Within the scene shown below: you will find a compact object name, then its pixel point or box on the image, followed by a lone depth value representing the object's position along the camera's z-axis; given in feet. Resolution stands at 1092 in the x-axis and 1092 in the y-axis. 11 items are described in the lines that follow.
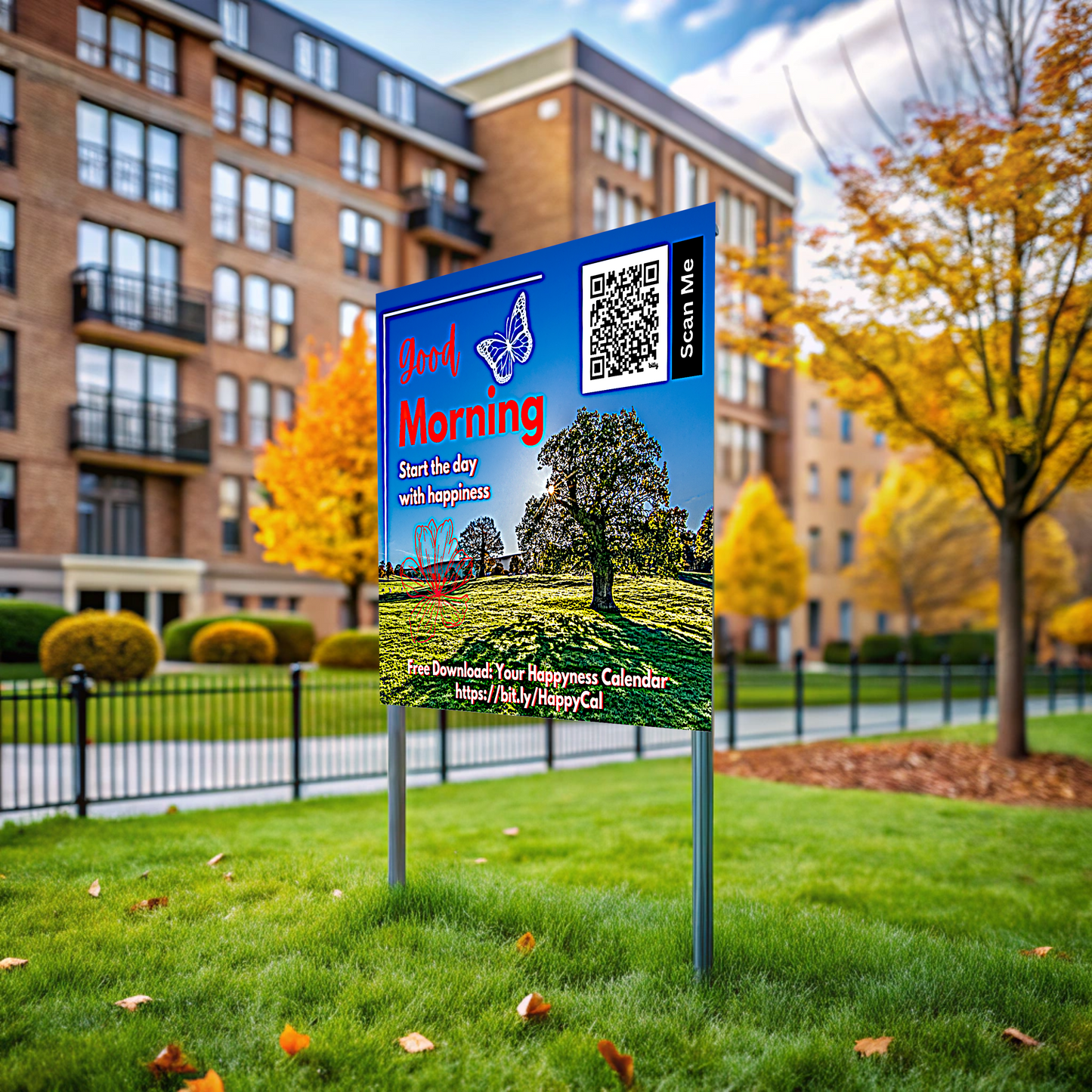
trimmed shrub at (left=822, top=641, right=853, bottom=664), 153.99
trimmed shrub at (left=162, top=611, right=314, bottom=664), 89.25
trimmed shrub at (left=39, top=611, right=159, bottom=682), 63.16
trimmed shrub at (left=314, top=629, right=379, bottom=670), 80.33
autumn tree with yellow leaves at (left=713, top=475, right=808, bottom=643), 128.47
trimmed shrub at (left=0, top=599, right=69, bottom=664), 75.10
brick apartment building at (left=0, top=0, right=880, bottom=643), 95.25
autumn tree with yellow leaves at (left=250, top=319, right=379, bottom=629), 84.74
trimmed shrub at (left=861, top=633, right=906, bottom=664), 142.82
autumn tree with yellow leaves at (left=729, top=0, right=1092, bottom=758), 37.96
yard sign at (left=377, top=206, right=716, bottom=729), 14.28
